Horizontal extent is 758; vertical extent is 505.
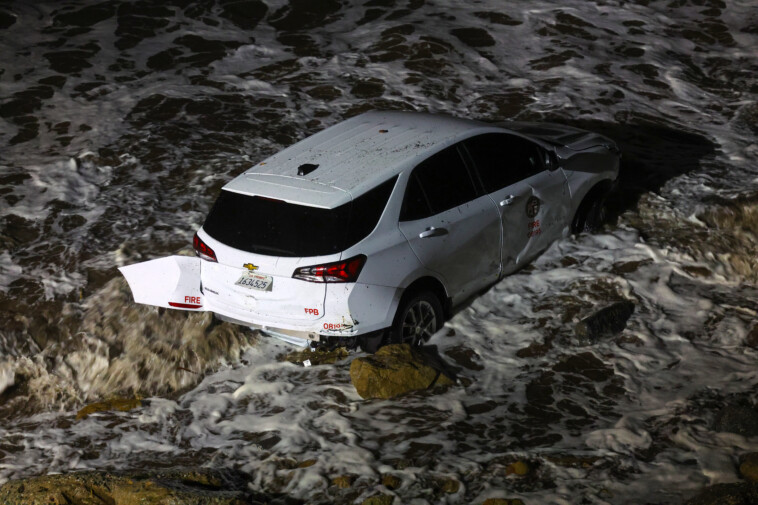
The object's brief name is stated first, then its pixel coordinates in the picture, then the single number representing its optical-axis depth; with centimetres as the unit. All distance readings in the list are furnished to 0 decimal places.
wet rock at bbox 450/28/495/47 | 3297
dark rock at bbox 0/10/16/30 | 3616
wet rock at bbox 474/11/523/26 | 3494
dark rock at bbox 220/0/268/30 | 3644
